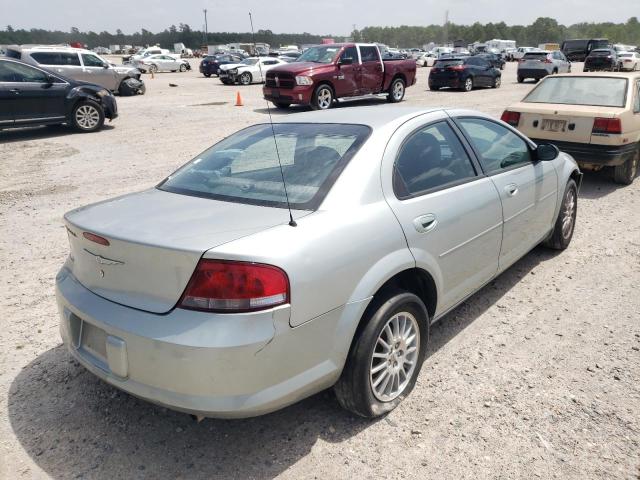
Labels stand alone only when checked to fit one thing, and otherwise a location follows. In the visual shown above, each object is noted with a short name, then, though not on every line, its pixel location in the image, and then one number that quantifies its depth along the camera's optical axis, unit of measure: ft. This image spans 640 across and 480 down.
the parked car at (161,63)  135.44
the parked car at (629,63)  109.19
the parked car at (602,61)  104.27
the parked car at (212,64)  114.73
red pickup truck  49.20
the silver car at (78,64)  57.95
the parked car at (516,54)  192.19
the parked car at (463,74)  72.79
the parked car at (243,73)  88.63
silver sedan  7.09
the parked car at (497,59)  135.83
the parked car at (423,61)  165.15
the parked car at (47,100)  36.60
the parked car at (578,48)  148.92
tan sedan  22.79
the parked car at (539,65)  90.17
